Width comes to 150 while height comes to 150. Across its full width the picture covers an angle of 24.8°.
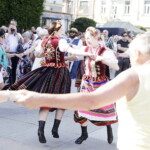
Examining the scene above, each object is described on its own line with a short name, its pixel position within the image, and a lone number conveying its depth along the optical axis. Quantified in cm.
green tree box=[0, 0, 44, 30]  1222
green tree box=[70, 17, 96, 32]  3023
